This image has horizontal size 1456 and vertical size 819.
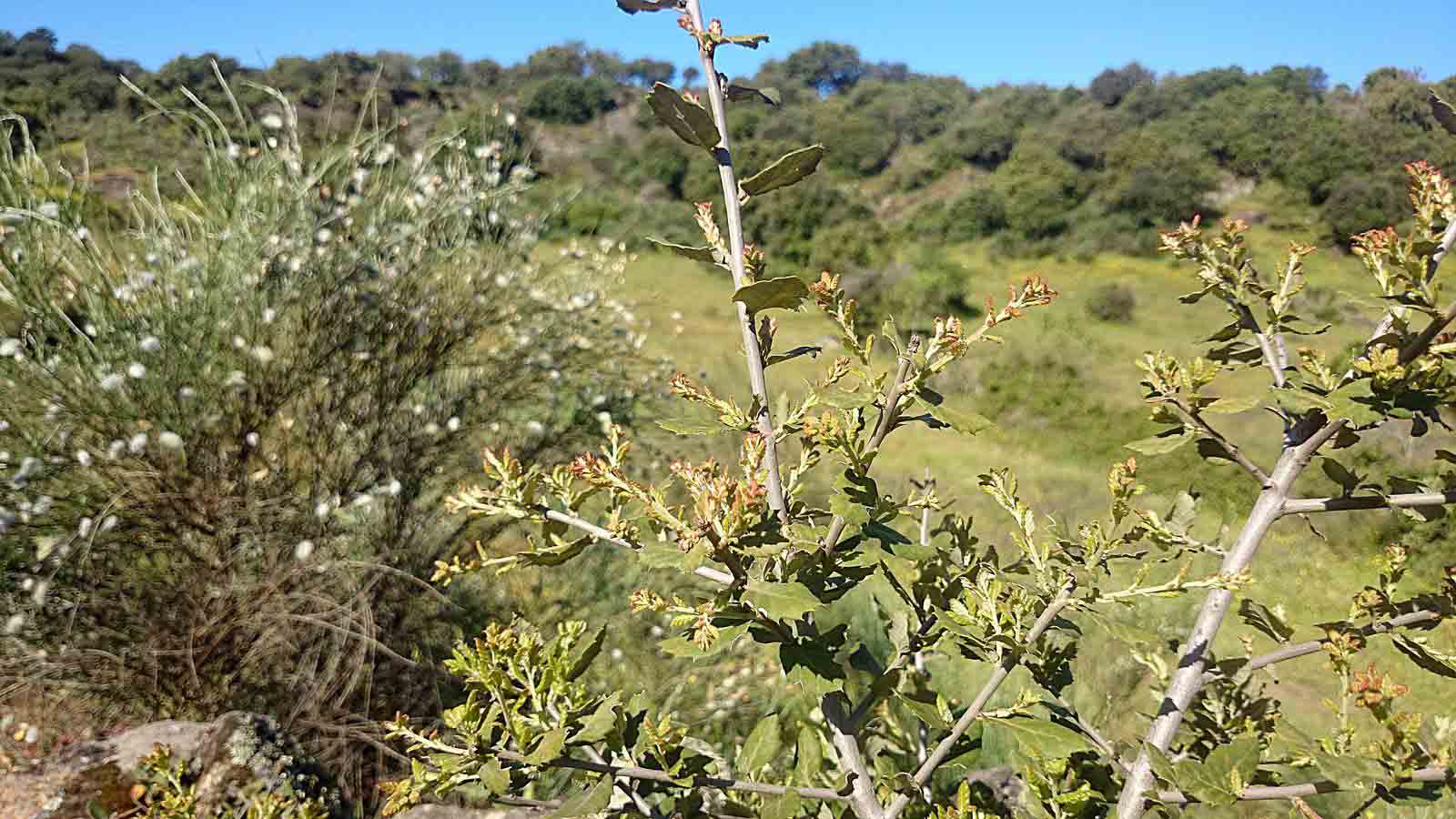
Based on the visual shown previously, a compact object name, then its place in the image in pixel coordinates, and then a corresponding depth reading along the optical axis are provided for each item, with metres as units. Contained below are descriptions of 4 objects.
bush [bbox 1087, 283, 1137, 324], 14.45
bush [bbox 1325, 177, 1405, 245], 16.86
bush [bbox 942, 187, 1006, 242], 23.64
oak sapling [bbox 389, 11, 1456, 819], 0.87
